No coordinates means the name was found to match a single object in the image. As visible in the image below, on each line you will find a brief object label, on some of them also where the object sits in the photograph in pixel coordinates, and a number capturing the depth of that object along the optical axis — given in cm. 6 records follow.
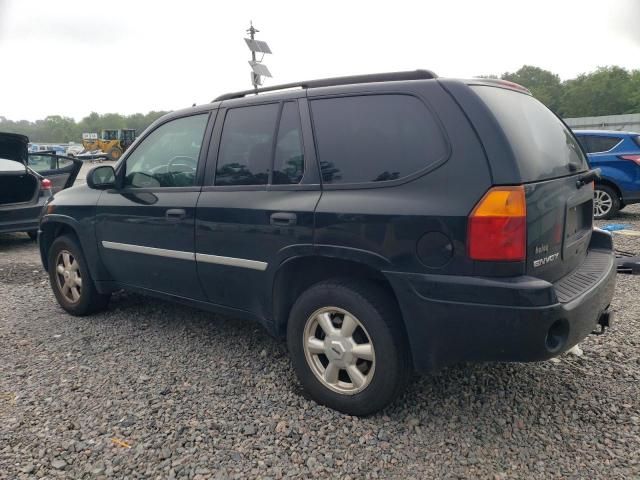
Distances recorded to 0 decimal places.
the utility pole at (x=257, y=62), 918
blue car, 873
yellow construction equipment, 4431
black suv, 229
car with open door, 755
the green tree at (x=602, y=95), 6688
